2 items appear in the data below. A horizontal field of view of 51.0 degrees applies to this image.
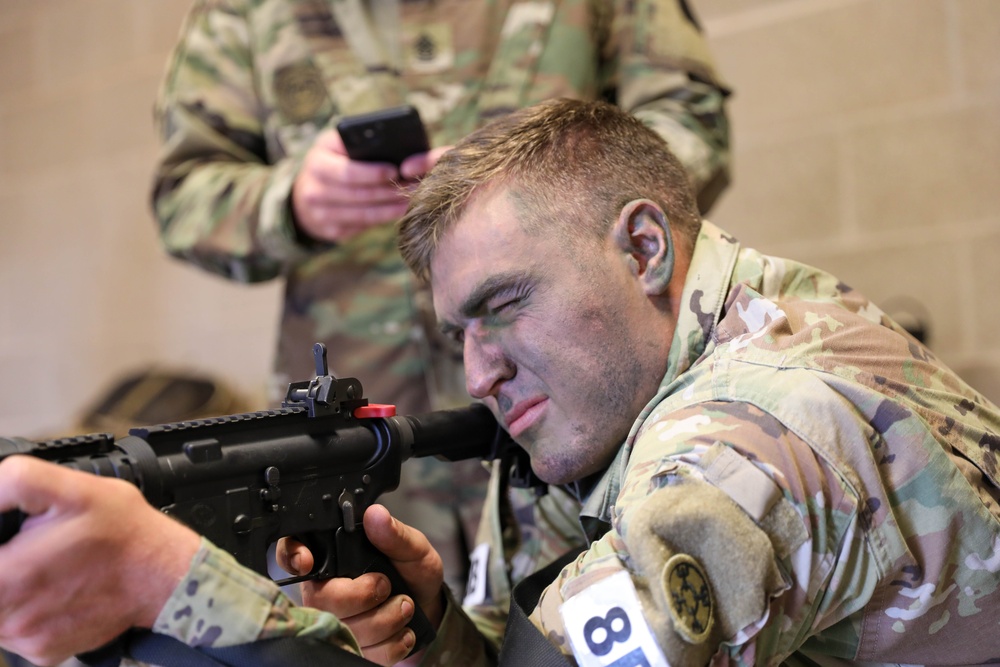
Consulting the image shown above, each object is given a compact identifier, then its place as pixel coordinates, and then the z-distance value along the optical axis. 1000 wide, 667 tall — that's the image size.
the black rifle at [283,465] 0.92
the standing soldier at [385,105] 1.83
